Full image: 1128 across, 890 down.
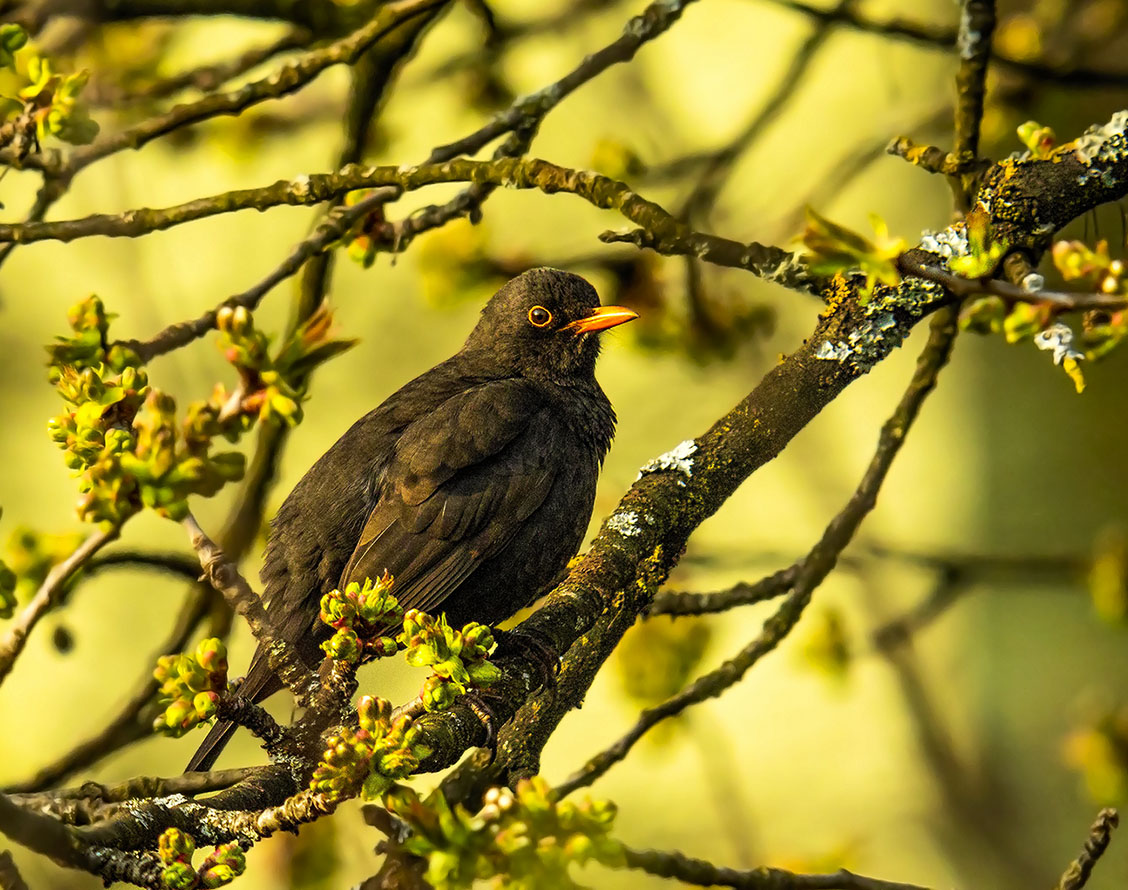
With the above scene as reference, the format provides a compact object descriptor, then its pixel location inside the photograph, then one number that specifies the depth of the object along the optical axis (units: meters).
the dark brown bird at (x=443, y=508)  7.25
